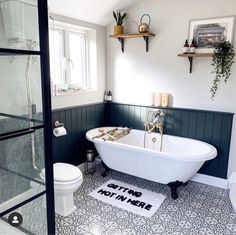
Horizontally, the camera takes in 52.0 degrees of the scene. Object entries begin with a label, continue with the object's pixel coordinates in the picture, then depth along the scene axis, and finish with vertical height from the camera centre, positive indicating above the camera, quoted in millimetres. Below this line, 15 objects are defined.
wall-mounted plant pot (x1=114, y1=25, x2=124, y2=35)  3512 +636
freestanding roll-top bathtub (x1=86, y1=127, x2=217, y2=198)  2732 -1006
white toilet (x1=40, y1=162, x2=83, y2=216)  2414 -1114
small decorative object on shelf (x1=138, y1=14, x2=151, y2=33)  3319 +625
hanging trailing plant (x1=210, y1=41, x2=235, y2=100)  2875 +176
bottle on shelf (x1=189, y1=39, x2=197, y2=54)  3055 +328
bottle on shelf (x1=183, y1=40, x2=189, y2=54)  3069 +328
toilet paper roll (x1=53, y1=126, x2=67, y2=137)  2918 -703
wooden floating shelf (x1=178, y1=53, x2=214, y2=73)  2972 +237
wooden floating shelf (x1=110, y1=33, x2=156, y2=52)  3324 +528
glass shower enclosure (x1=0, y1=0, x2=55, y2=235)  1720 -358
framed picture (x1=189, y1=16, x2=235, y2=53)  2910 +527
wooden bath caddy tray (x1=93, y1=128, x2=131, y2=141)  3357 -863
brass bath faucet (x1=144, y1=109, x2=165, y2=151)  3475 -668
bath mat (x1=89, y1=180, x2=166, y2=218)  2675 -1457
